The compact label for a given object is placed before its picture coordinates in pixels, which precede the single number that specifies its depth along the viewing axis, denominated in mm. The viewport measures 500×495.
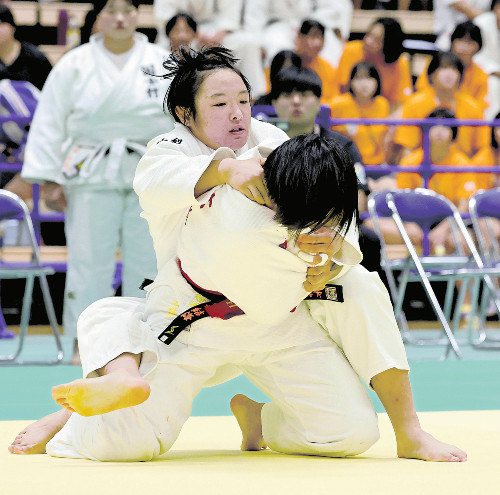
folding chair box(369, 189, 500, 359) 9953
